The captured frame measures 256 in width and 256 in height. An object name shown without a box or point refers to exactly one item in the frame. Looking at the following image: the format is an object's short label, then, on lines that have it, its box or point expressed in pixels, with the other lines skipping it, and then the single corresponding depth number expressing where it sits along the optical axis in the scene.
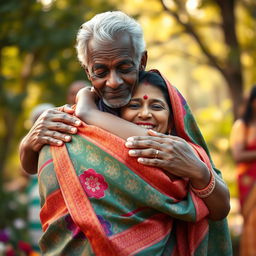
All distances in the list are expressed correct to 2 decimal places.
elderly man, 2.62
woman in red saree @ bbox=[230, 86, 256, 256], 7.03
